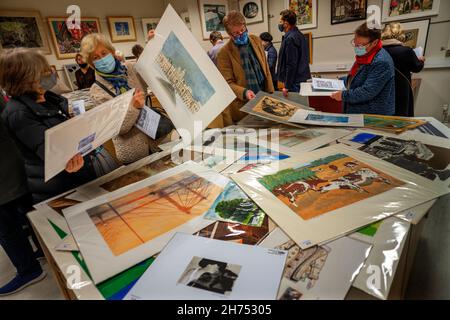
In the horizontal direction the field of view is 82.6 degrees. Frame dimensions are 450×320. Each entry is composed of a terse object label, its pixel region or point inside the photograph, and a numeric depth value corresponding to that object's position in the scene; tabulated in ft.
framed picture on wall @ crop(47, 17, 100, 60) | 11.31
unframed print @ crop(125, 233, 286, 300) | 1.50
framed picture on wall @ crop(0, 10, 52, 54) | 10.10
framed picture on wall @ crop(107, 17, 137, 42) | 13.10
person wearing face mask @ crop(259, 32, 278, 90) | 10.31
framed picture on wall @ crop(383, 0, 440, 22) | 8.82
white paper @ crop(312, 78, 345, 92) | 4.57
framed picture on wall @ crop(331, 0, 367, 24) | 9.87
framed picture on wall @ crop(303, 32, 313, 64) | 11.39
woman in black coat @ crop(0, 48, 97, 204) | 3.15
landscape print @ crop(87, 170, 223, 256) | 2.01
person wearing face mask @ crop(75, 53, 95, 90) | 10.58
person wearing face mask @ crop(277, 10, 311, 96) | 8.08
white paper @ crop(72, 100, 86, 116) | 4.95
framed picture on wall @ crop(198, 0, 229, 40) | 12.37
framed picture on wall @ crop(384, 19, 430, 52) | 9.12
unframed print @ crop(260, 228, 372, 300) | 1.45
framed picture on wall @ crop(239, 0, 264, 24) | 12.24
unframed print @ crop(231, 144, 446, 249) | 1.91
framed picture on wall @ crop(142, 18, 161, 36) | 14.25
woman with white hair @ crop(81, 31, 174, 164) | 3.56
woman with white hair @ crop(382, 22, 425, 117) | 6.03
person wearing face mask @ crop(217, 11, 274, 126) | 4.92
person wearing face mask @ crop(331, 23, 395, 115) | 4.47
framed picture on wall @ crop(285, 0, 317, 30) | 10.93
